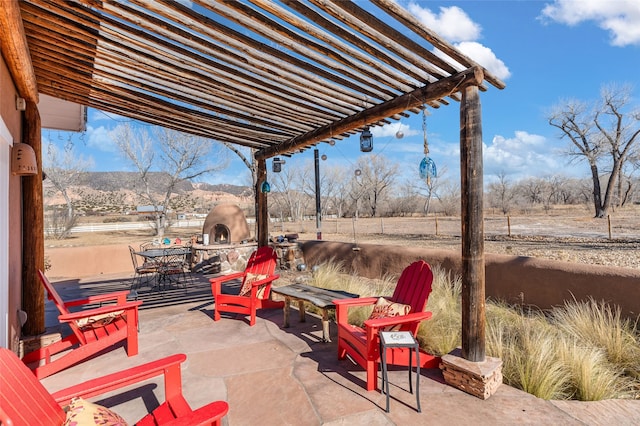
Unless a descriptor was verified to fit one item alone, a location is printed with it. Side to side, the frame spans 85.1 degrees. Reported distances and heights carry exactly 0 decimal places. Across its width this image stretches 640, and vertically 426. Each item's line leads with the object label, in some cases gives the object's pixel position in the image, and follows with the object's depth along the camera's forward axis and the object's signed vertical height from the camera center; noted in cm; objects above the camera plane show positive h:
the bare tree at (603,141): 2025 +430
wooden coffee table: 355 -91
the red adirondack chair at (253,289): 433 -96
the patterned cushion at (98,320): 340 -100
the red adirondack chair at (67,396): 132 -82
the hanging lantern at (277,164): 621 +93
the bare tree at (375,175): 3728 +434
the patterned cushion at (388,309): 311 -88
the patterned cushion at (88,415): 145 -84
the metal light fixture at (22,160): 294 +52
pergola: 227 +128
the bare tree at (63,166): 2538 +420
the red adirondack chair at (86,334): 302 -108
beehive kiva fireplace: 979 -23
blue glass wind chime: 387 +53
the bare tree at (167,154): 1975 +377
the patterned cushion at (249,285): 472 -95
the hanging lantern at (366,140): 453 +97
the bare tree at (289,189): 3616 +295
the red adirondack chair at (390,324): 265 -92
